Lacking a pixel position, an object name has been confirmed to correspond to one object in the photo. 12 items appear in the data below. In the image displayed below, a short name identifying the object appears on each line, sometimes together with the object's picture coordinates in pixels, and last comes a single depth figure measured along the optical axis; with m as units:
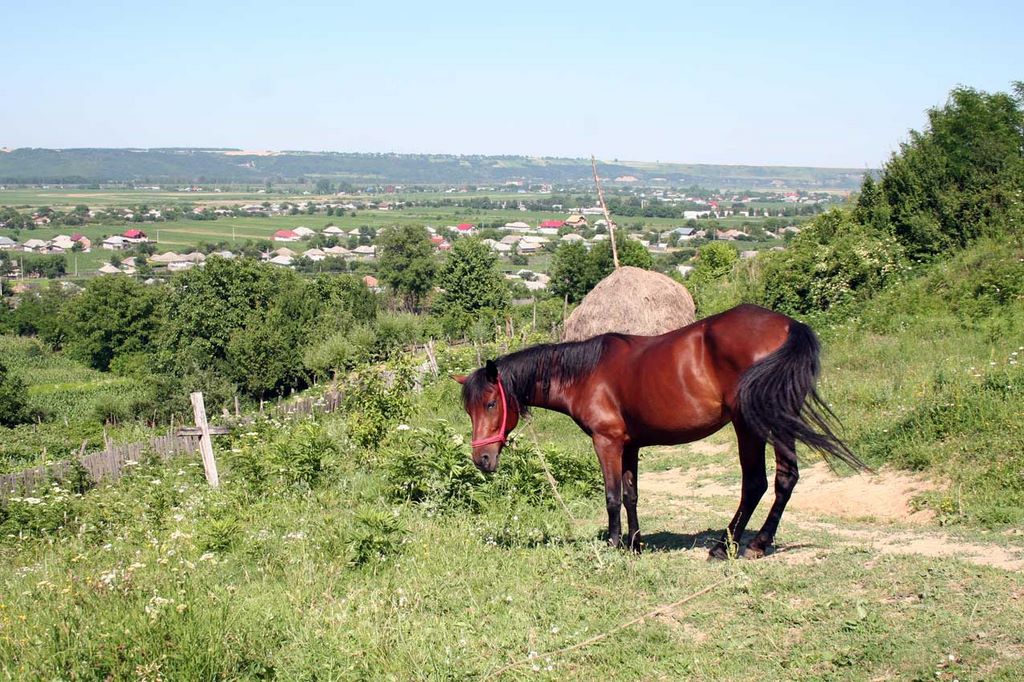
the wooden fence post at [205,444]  13.87
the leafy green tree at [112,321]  72.31
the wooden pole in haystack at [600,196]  20.39
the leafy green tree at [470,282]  64.94
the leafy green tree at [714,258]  45.62
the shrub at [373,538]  7.07
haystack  19.08
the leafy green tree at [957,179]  20.70
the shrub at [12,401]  50.78
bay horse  6.58
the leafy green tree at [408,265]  87.81
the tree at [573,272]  54.12
